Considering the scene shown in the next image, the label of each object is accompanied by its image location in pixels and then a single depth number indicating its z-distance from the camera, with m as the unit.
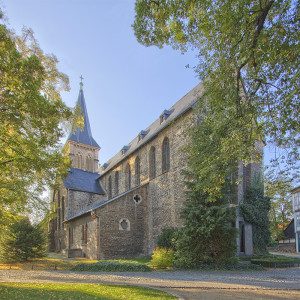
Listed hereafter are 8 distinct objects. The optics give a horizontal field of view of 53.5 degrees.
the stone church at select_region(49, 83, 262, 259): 19.73
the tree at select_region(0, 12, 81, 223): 8.20
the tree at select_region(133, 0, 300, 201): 7.51
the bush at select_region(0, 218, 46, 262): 18.19
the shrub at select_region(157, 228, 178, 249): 17.02
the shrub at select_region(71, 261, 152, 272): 14.02
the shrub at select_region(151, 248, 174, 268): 14.77
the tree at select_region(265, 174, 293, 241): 38.44
